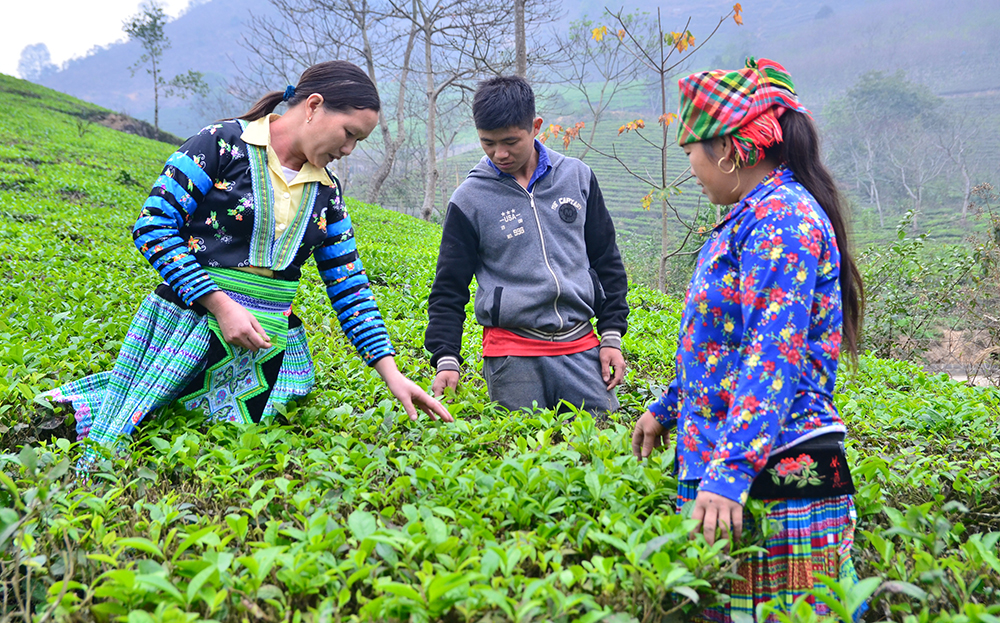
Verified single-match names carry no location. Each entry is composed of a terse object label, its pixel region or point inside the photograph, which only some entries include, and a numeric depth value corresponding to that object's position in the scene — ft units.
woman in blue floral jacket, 4.88
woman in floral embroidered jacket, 7.40
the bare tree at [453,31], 48.78
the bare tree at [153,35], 114.21
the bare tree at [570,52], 50.73
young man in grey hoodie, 9.20
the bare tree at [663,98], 22.71
